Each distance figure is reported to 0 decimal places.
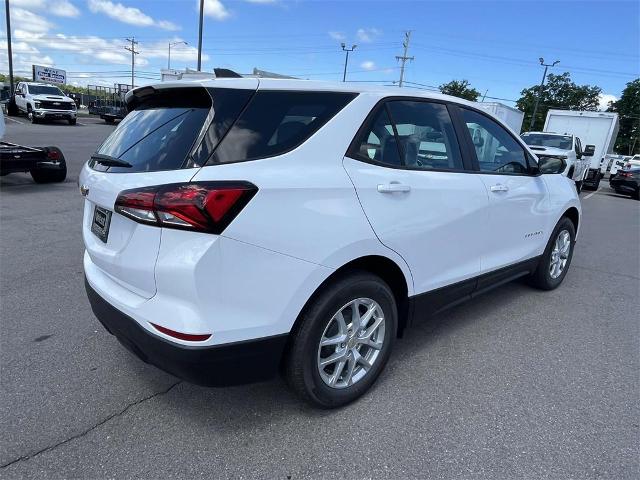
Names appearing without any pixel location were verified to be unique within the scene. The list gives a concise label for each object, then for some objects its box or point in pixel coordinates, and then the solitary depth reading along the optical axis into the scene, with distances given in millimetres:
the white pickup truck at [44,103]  27438
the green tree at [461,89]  63869
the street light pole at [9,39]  32625
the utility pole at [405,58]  53531
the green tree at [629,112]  72375
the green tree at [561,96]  73000
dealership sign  48531
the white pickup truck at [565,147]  13807
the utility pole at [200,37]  24719
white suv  1975
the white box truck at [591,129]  19703
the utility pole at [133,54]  73062
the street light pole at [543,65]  48028
